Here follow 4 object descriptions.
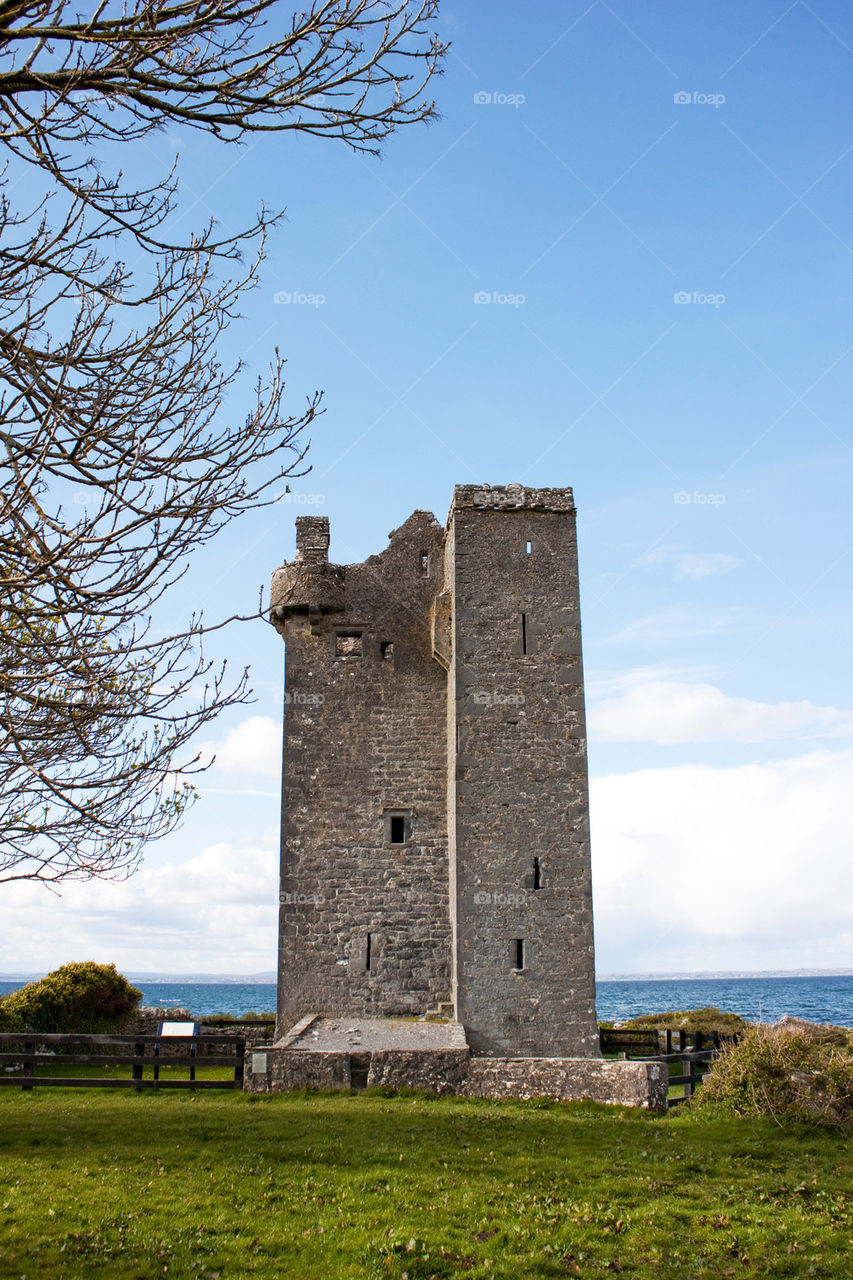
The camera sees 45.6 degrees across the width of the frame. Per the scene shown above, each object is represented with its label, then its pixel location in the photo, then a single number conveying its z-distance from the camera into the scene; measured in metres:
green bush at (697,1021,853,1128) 12.48
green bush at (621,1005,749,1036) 25.22
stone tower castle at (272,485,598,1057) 17.39
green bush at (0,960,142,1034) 19.42
